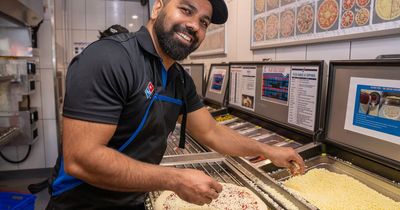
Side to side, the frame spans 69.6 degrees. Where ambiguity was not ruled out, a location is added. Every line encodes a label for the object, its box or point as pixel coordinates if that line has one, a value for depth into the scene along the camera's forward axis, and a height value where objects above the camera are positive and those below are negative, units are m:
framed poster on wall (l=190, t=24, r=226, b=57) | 2.92 +0.36
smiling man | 0.86 -0.15
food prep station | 1.17 -0.34
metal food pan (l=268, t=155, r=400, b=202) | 1.19 -0.45
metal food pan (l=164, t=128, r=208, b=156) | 1.79 -0.49
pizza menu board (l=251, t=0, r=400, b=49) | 1.25 +0.31
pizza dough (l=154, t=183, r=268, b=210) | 1.12 -0.52
